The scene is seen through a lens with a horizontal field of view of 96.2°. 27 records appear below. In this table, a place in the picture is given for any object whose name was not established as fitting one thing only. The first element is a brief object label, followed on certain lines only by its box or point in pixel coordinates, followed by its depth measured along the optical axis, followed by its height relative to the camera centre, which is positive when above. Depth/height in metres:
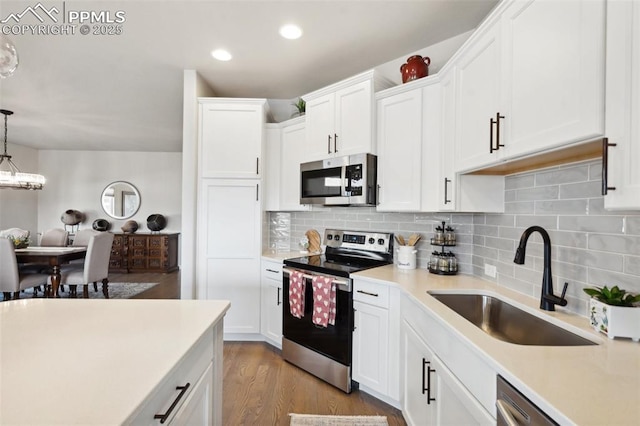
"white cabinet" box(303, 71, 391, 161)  2.27 +0.80
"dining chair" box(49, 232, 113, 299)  3.81 -0.85
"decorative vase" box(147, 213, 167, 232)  6.25 -0.29
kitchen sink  1.20 -0.53
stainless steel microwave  2.26 +0.26
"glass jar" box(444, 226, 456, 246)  2.06 -0.17
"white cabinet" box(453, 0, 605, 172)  0.91 +0.54
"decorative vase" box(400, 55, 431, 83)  2.16 +1.10
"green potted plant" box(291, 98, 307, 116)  2.96 +1.09
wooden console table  6.06 -0.93
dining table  3.55 -0.63
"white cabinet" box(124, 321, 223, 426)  0.75 -0.59
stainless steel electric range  2.07 -0.74
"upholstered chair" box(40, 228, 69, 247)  4.95 -0.55
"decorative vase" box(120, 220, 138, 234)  6.21 -0.40
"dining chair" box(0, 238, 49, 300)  3.37 -0.73
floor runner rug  1.78 -1.32
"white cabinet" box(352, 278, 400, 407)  1.85 -0.86
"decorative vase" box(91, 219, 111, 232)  6.30 -0.37
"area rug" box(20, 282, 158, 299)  4.57 -1.39
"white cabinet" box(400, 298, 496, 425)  0.98 -0.69
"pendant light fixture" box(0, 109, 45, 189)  4.10 +0.41
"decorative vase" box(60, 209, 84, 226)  6.26 -0.21
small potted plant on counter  1.00 -0.34
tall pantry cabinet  2.84 +0.04
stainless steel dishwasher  0.72 -0.53
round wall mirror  6.50 +0.17
